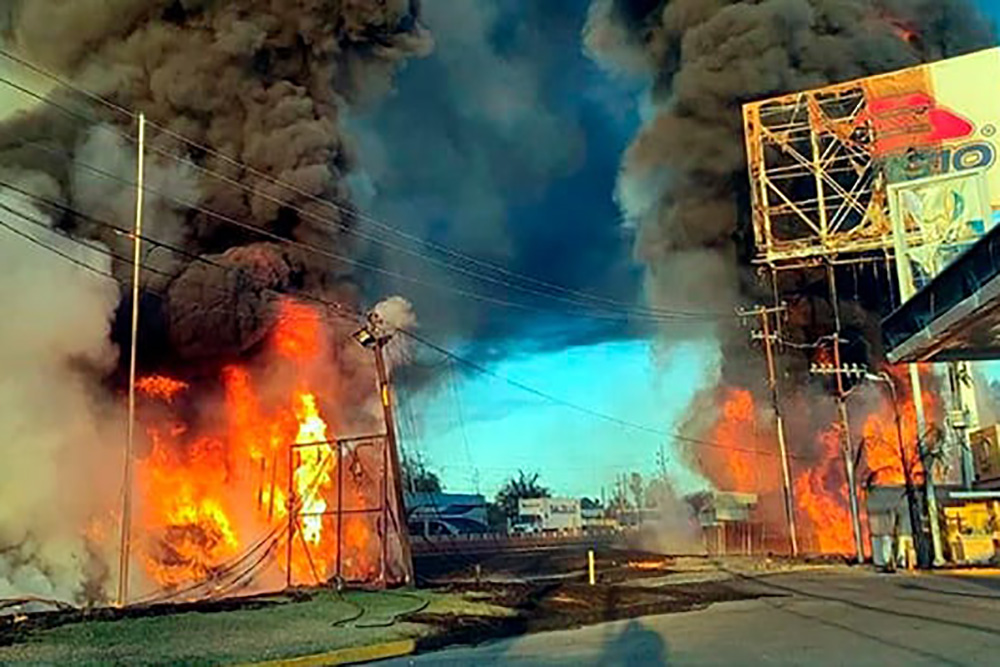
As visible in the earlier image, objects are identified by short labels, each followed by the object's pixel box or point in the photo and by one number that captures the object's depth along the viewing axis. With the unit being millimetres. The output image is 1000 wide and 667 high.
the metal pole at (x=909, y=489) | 29734
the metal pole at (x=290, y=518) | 26797
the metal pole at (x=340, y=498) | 24525
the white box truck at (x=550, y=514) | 102875
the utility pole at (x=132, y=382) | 20922
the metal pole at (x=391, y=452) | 23708
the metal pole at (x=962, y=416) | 30984
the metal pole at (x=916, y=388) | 29016
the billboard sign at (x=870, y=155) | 32688
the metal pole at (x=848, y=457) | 32688
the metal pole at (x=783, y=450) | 35062
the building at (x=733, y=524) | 42594
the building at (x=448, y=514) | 65312
